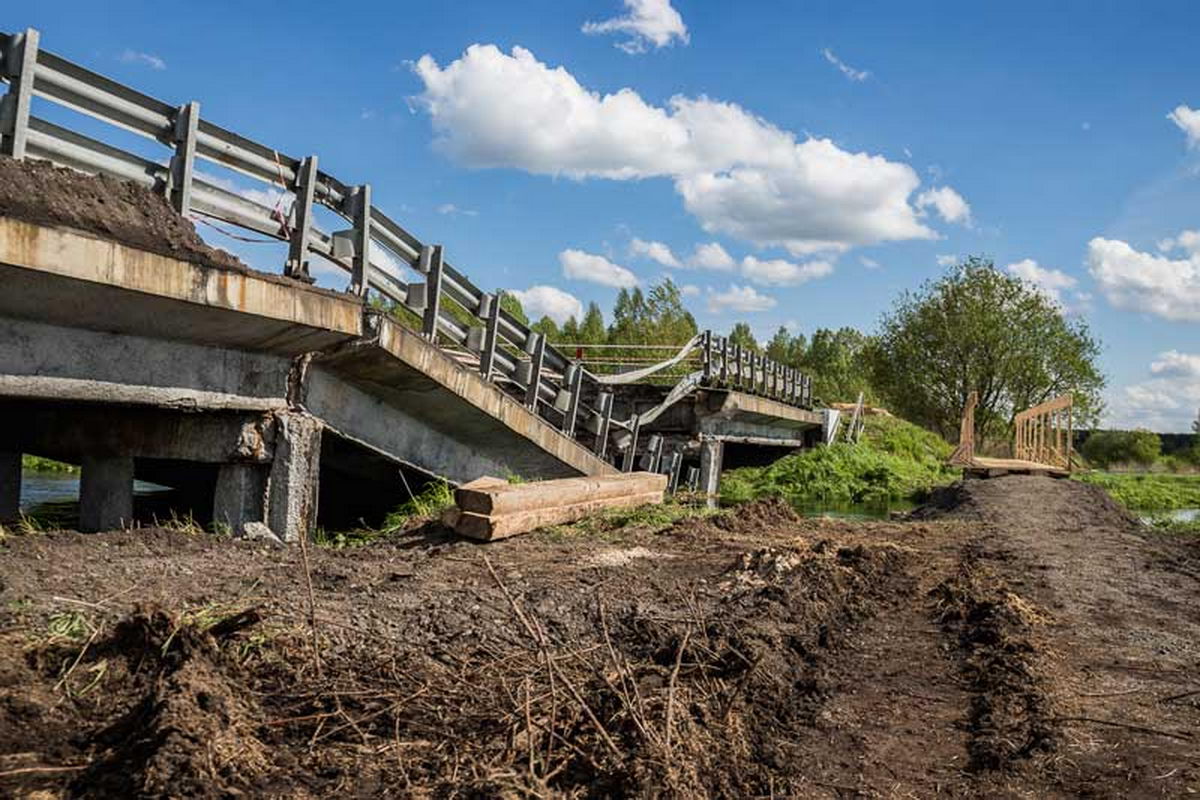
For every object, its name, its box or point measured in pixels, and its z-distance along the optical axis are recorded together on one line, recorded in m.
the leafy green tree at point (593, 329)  55.88
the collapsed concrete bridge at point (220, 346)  7.32
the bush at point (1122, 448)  55.53
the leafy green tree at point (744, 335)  78.75
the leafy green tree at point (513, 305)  43.56
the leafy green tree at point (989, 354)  48.34
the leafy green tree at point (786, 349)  81.11
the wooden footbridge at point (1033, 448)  25.73
